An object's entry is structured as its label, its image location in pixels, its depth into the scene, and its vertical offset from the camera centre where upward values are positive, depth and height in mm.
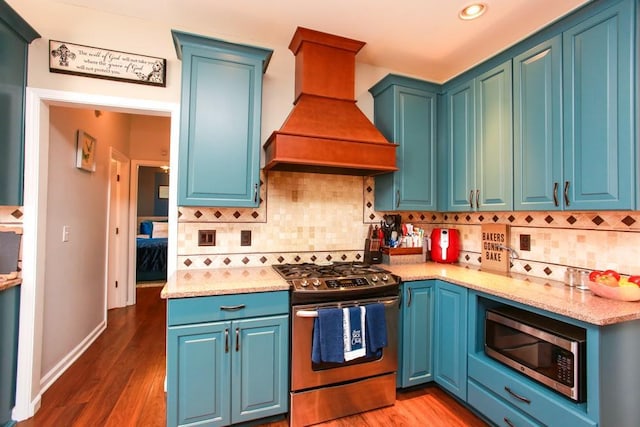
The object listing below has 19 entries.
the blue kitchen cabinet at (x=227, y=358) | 1659 -820
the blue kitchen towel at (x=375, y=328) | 1908 -706
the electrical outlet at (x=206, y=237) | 2256 -163
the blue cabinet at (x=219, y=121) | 1958 +636
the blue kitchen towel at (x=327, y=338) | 1786 -720
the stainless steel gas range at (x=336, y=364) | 1813 -910
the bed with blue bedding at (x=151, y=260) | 5453 -818
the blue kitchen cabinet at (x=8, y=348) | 1743 -801
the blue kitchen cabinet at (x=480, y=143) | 2084 +581
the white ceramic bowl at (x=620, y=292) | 1510 -365
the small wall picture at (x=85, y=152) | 2643 +581
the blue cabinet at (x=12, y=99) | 1685 +676
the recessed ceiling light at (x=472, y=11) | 1902 +1352
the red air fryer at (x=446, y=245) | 2684 -241
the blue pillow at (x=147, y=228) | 6387 -272
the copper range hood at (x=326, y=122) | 2020 +675
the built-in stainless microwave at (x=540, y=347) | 1399 -679
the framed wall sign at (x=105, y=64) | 1933 +1011
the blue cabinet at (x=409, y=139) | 2498 +673
